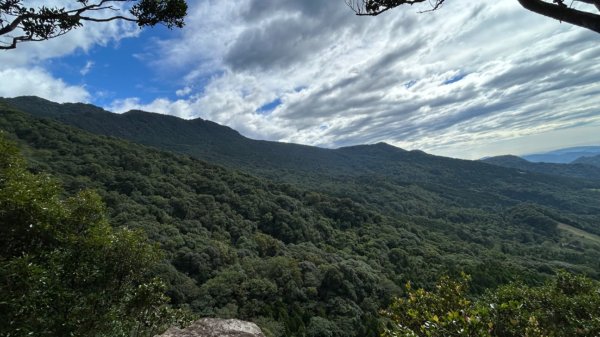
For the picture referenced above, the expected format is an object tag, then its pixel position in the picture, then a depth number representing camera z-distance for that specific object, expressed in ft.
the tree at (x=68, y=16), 26.17
